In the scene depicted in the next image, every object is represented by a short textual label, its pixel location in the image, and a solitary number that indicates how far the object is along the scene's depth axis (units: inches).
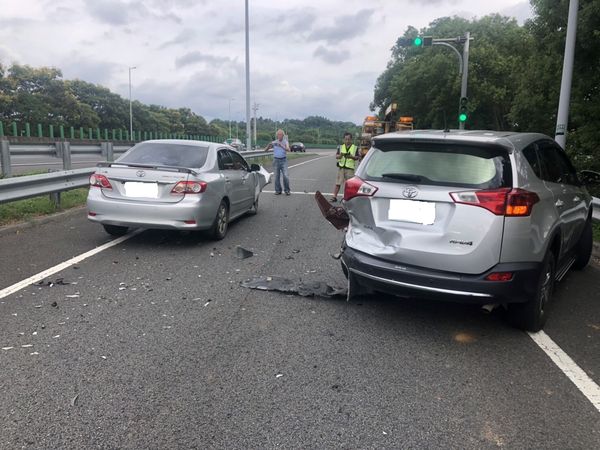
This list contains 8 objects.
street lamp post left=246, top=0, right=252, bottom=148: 997.2
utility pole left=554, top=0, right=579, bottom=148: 419.5
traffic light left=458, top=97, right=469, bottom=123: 853.2
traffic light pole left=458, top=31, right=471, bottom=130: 843.3
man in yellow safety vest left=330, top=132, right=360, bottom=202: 502.9
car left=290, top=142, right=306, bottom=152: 2733.8
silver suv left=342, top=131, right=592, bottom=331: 154.2
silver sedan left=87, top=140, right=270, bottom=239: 272.1
